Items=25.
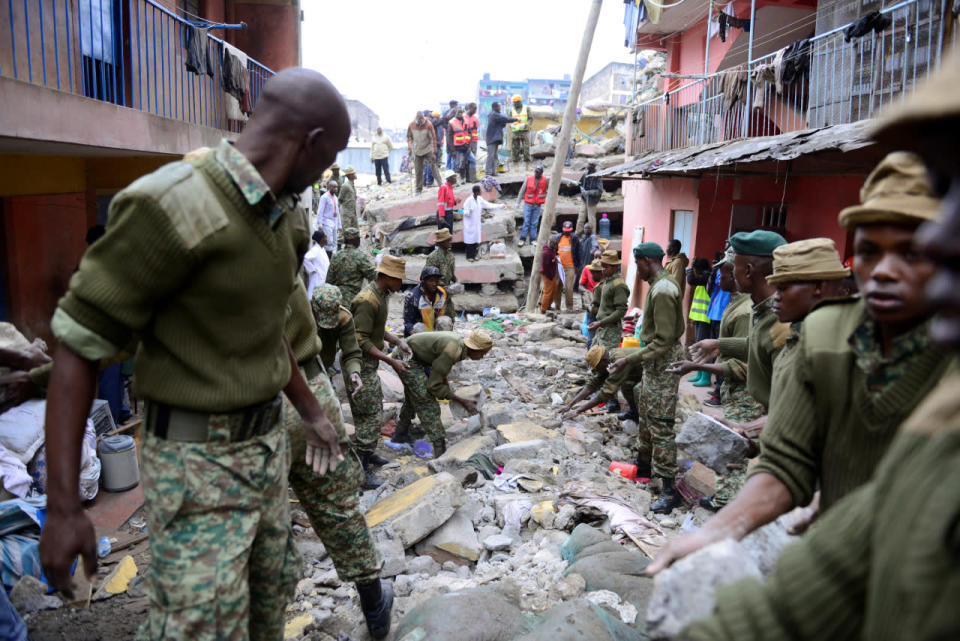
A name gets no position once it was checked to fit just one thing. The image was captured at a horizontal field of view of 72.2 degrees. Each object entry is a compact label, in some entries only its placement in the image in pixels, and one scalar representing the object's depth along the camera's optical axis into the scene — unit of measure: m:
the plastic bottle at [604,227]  17.59
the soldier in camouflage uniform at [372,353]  5.96
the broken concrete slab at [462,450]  6.00
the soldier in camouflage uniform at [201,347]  1.57
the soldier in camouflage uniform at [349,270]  8.20
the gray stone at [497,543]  4.42
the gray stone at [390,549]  4.07
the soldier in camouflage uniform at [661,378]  5.50
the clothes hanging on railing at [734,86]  9.16
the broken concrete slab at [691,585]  1.12
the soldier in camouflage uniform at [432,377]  6.31
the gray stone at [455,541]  4.37
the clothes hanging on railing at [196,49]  7.22
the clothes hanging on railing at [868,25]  6.23
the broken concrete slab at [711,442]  4.68
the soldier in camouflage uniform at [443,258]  10.15
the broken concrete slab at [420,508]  4.37
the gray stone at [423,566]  4.17
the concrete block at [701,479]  5.38
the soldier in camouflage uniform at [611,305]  7.58
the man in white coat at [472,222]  15.21
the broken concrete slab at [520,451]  6.12
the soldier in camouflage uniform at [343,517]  2.87
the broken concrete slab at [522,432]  6.68
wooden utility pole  11.77
